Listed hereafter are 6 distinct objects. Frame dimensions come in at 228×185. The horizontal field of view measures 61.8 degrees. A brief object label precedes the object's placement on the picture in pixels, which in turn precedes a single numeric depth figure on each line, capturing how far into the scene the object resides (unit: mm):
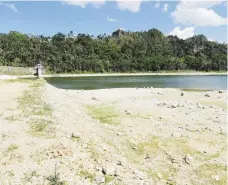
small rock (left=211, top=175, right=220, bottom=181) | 7716
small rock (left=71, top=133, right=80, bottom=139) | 9011
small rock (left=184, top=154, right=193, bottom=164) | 8764
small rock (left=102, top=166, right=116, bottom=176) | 6875
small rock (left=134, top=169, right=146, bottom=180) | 7028
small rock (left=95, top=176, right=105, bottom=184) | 6474
